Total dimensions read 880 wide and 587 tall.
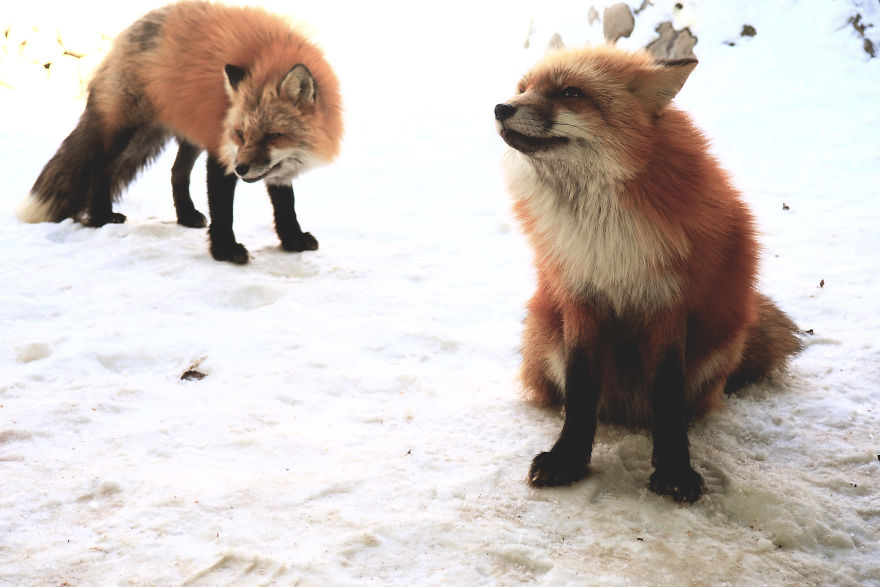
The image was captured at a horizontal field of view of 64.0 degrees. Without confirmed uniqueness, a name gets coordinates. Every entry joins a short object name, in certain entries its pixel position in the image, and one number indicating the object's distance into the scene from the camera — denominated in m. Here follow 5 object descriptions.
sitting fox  1.82
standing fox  3.86
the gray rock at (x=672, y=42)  6.84
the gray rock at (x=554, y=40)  7.67
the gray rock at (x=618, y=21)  7.07
